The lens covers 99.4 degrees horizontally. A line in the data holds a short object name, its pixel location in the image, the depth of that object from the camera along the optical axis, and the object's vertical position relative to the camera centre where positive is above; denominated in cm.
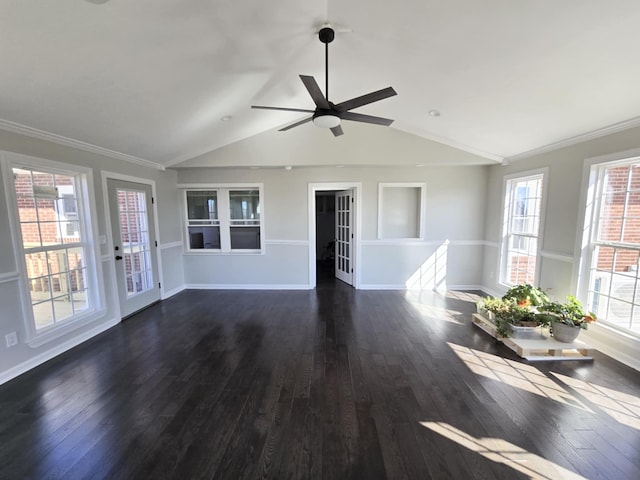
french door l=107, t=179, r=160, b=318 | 391 -44
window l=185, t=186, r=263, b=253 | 536 -7
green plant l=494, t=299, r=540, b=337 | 312 -122
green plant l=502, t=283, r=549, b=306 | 330 -102
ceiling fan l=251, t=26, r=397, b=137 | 216 +95
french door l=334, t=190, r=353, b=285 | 549 -47
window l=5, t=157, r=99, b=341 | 272 -29
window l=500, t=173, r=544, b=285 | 407 -24
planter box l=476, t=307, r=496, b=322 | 343 -131
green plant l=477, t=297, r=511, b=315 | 334 -116
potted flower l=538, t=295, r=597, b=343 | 292 -116
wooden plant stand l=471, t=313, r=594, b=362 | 281 -142
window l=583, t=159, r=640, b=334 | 278 -34
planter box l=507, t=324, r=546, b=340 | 309 -136
